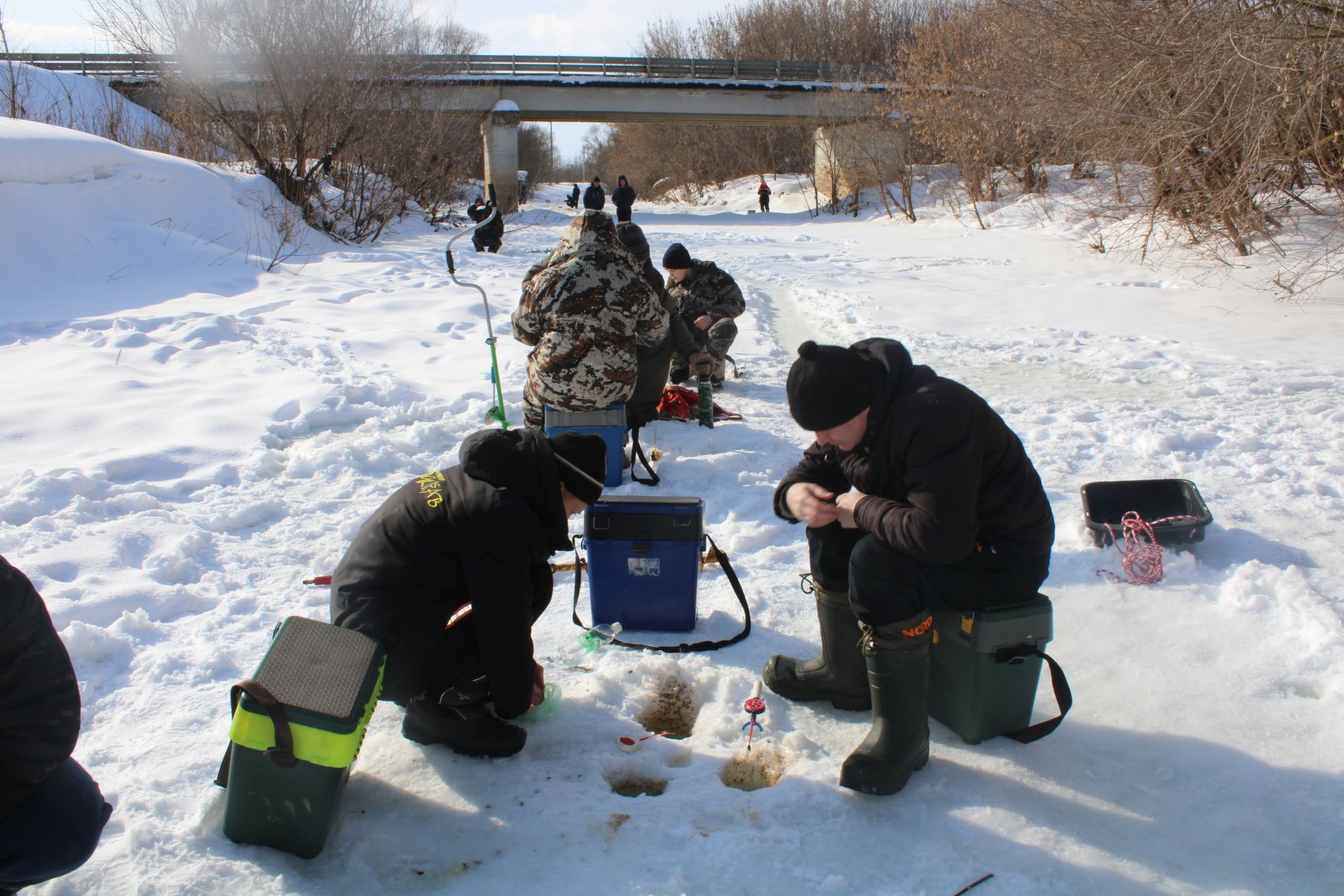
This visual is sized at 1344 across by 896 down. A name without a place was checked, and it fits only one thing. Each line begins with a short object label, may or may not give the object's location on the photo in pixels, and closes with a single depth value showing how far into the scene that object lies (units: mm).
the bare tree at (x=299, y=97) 14195
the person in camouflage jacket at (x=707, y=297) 6715
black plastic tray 3840
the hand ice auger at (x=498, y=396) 5312
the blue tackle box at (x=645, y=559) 3199
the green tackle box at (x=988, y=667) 2449
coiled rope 3537
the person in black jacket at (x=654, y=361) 5262
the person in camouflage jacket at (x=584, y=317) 4578
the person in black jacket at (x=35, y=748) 1650
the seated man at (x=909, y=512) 2254
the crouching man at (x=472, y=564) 2396
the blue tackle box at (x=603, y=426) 4617
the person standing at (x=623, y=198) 23562
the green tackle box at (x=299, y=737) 2047
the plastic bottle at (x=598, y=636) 3240
